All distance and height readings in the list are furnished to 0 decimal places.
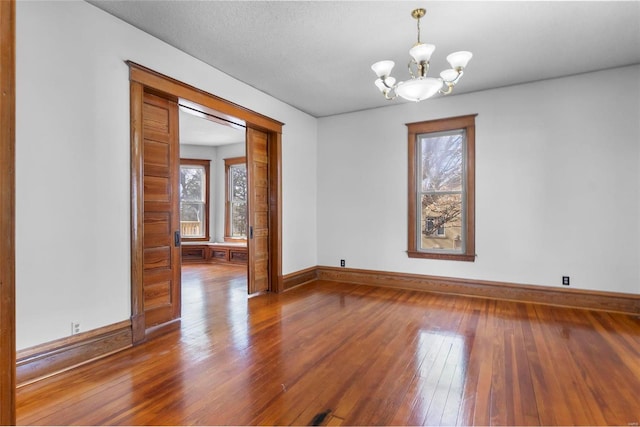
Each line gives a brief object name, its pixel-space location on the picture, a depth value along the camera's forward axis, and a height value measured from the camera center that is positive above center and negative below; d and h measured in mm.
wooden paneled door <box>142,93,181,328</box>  3119 +26
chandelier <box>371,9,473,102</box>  2494 +1190
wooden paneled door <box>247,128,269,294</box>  4527 +89
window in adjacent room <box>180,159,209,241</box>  7941 +392
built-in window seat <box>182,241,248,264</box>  7395 -918
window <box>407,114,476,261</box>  4562 +379
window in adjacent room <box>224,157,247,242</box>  7820 +381
